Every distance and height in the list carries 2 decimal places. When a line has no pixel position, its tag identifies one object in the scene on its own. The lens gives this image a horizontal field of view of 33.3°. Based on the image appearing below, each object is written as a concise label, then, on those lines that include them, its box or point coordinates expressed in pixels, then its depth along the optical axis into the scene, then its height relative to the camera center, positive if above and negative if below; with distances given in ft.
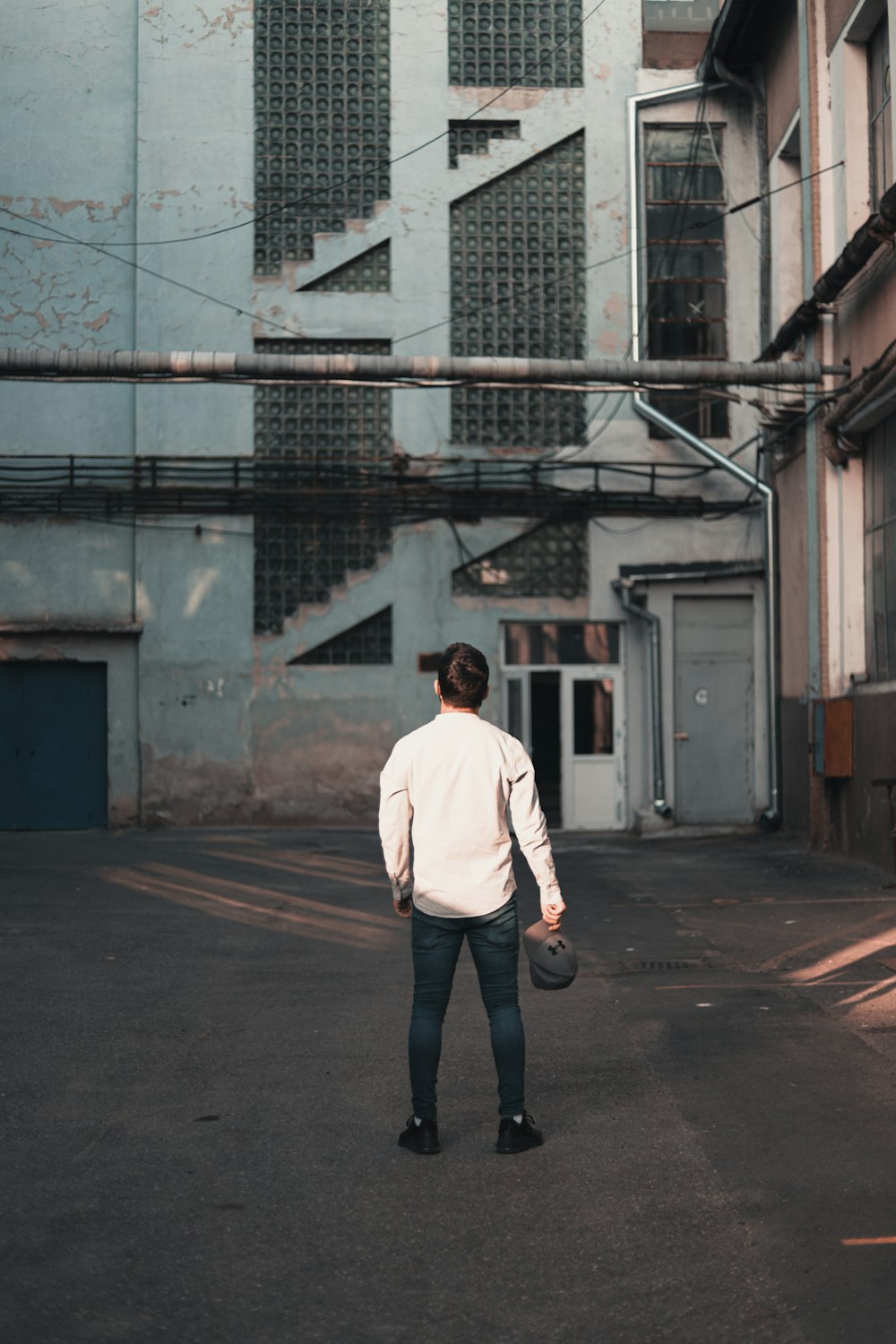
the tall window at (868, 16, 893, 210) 49.11 +20.02
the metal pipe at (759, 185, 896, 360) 43.93 +14.49
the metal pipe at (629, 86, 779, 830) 65.05 +10.92
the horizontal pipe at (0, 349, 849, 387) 51.75 +12.27
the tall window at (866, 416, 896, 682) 50.24 +5.58
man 17.88 -1.79
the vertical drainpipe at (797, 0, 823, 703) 54.90 +9.99
